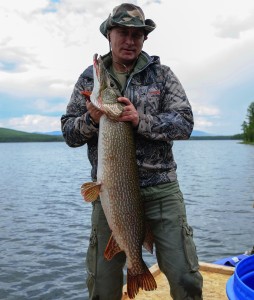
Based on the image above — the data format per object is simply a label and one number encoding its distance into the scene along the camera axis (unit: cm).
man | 287
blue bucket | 209
